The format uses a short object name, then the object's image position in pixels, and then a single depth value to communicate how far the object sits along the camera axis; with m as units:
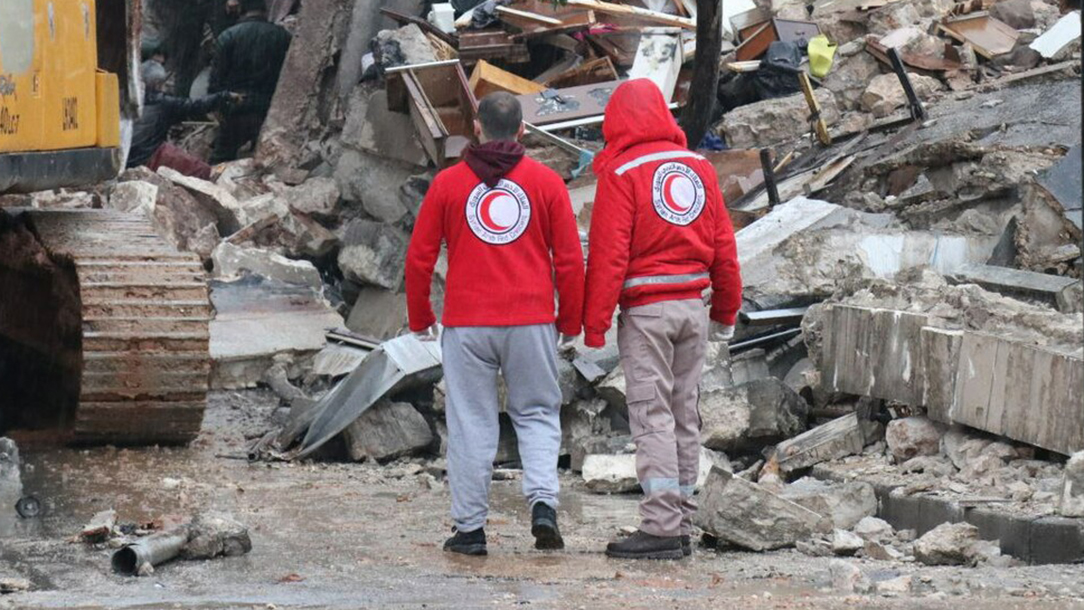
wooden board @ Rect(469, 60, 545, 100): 26.67
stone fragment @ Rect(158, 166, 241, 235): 27.17
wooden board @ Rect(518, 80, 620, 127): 25.86
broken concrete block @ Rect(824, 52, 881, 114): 26.73
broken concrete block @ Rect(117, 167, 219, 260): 26.09
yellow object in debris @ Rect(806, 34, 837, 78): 27.42
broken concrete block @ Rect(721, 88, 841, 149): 26.33
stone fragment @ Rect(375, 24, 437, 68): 27.86
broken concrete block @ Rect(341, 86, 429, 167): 26.44
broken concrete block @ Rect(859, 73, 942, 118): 25.72
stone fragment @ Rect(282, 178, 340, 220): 27.72
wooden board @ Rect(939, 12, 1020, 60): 27.11
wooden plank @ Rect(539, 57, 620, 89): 28.30
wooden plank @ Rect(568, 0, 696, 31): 29.41
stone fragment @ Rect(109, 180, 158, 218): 26.16
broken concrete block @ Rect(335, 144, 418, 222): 26.78
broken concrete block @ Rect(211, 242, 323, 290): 24.19
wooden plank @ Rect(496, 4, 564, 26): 28.91
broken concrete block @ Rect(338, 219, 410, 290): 24.98
